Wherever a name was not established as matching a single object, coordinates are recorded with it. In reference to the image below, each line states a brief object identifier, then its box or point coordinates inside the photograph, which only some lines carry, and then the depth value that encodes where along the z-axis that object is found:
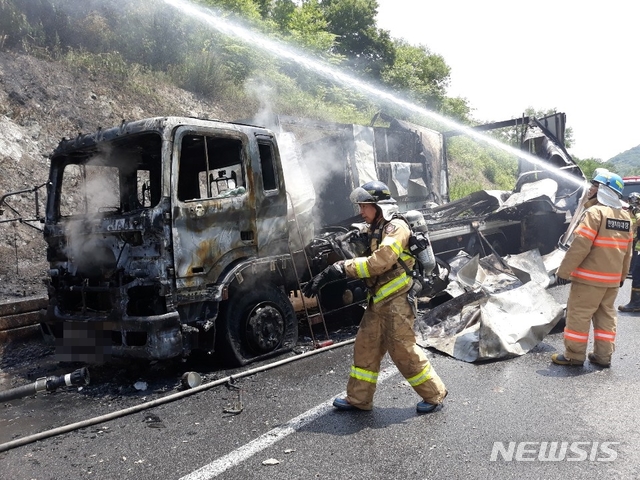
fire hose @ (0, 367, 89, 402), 3.62
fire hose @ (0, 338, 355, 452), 3.46
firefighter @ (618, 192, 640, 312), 7.00
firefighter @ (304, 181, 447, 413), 3.76
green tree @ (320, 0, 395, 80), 32.22
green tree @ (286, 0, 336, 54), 21.59
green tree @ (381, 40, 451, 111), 31.58
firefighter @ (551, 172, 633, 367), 4.75
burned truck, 4.52
